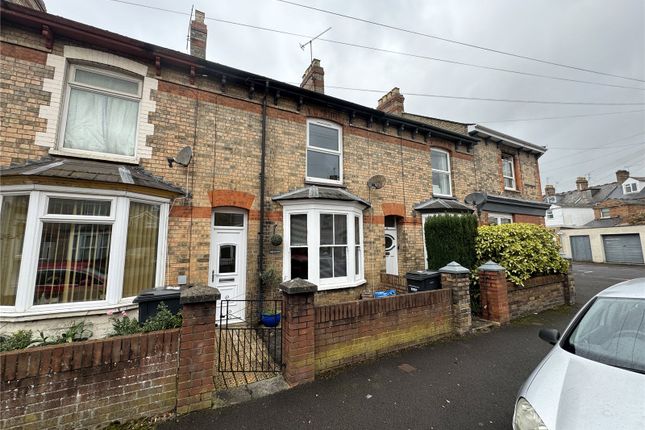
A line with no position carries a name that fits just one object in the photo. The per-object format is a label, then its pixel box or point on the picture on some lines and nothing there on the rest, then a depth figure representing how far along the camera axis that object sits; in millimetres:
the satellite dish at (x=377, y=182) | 7930
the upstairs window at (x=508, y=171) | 12366
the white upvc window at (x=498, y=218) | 11227
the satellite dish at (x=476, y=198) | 9188
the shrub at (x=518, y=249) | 6711
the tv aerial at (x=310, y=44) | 8977
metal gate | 4062
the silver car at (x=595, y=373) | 1772
